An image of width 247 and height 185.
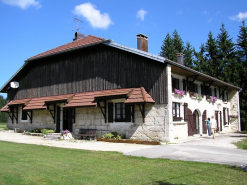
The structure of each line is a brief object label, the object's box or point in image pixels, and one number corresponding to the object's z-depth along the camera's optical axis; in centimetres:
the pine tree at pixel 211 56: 3494
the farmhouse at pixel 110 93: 1555
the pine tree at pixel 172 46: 4034
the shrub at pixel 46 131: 1956
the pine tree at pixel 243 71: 3083
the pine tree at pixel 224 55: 3338
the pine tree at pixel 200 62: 3588
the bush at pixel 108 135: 1630
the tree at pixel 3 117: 5842
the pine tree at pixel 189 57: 3881
